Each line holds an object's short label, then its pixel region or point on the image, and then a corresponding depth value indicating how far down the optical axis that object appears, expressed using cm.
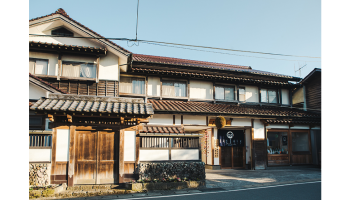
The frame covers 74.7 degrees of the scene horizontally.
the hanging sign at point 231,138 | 1700
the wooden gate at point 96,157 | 1017
